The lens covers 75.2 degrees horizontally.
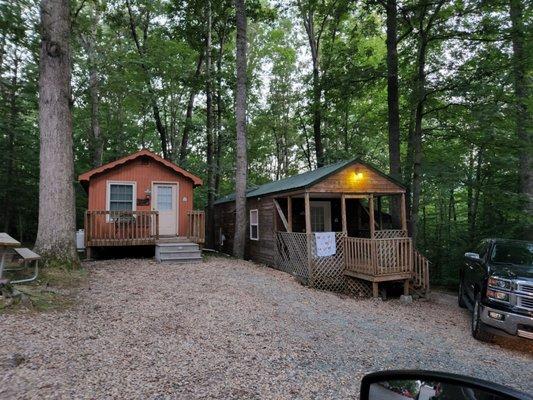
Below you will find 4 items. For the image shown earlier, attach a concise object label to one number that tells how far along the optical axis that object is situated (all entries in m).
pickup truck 5.76
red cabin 11.99
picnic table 5.35
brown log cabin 10.20
